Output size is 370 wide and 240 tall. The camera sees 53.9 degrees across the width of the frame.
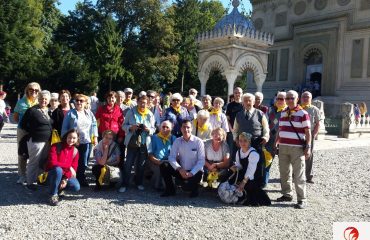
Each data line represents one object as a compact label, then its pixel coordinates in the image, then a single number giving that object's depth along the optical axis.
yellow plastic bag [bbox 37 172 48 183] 5.70
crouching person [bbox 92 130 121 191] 6.19
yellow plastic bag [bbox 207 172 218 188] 6.27
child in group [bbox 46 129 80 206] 5.52
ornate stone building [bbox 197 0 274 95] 14.91
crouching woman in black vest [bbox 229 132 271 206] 5.70
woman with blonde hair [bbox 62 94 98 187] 6.33
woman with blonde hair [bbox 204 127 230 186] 6.31
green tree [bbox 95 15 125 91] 30.38
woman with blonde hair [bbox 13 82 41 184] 6.29
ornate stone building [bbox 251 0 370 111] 23.28
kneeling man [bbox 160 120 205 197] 6.07
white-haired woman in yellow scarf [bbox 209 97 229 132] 7.21
